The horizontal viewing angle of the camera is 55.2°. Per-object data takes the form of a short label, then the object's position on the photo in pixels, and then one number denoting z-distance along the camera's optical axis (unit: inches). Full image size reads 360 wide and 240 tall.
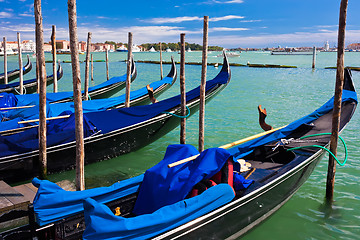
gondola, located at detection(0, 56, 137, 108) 297.7
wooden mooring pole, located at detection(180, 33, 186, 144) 221.5
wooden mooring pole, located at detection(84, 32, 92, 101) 346.3
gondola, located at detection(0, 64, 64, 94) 434.9
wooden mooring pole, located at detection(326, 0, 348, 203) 146.4
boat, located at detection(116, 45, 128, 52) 4513.3
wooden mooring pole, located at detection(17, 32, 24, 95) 411.7
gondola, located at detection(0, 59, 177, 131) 227.3
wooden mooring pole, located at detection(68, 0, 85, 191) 141.6
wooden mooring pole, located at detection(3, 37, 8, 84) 492.6
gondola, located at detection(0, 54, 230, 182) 194.4
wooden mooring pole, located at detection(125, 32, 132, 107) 280.2
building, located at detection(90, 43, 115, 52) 4950.5
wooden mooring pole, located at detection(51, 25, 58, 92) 297.5
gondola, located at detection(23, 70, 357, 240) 99.3
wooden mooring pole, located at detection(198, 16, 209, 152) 205.2
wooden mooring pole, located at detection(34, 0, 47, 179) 176.9
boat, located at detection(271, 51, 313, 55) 2763.8
